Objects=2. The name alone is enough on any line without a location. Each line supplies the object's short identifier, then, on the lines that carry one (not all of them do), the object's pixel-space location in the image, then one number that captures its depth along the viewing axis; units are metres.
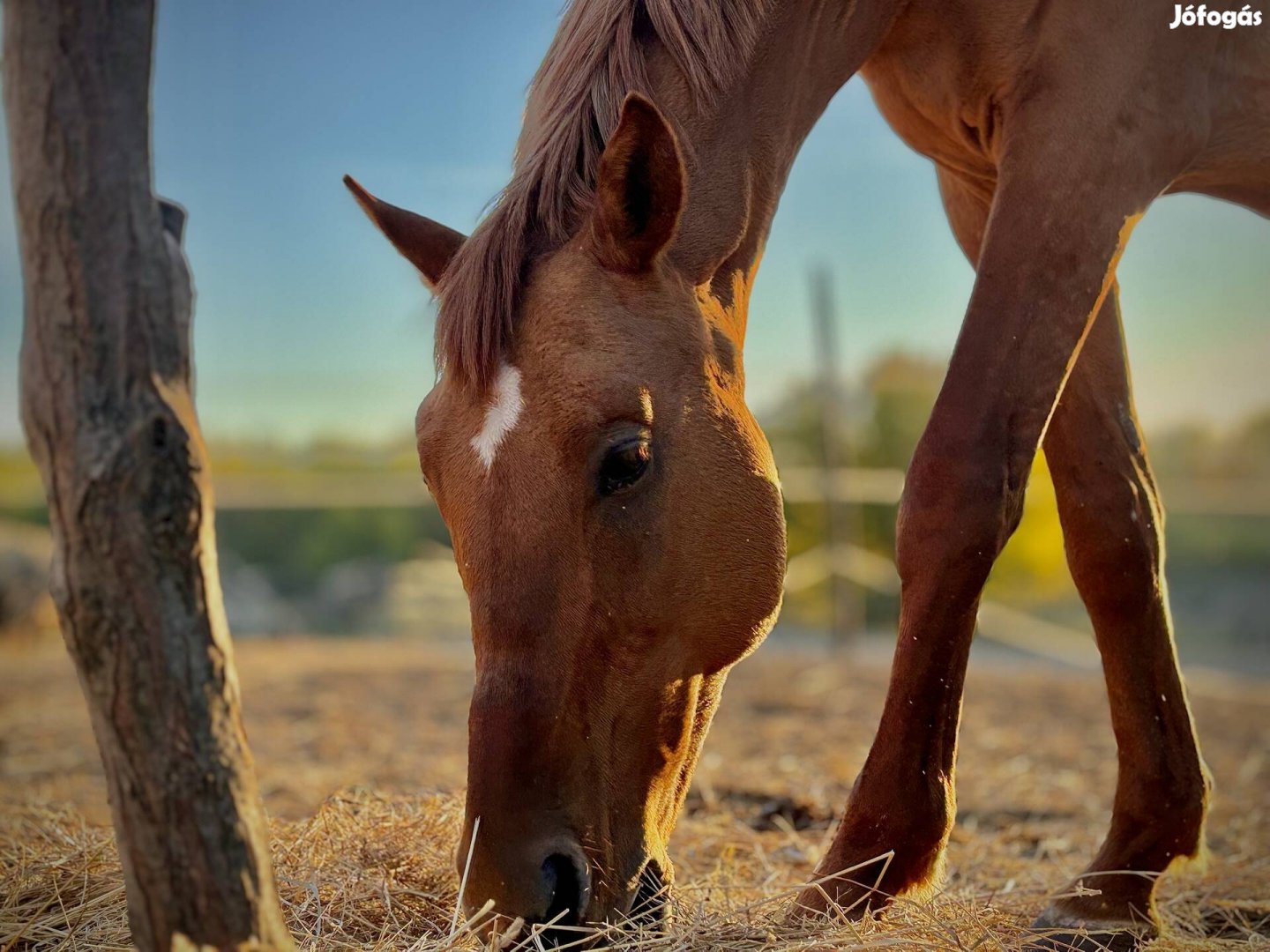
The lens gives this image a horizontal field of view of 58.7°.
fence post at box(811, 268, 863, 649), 8.39
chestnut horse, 1.71
